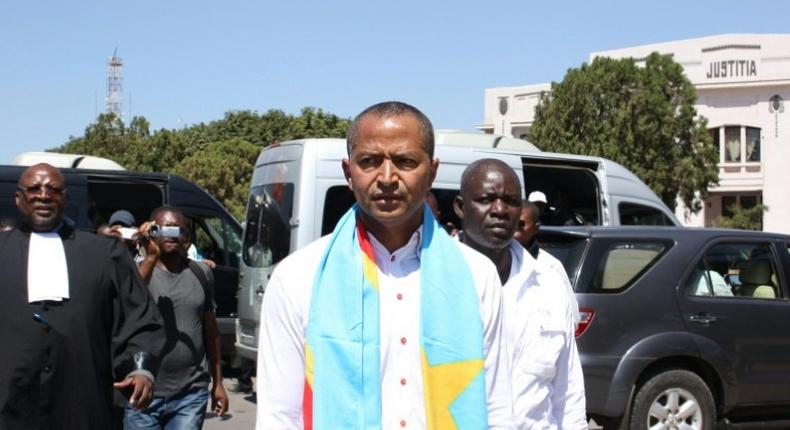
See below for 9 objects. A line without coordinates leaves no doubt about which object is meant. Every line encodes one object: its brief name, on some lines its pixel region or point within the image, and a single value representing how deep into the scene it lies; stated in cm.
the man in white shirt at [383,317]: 238
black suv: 767
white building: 4831
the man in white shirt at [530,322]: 352
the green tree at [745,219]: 4675
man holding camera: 520
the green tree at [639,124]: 3772
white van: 1028
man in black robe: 420
